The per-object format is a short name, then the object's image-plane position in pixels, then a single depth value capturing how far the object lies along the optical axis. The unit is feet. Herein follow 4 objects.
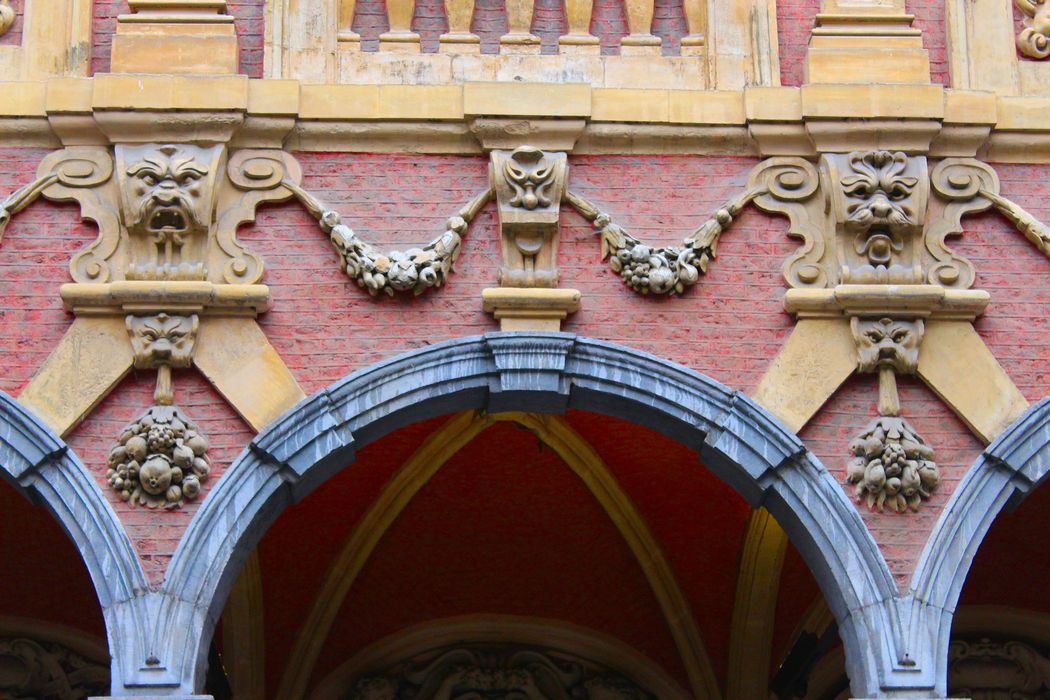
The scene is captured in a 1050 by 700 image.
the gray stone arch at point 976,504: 55.14
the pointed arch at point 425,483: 67.65
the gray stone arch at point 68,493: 54.66
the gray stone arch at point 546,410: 54.35
